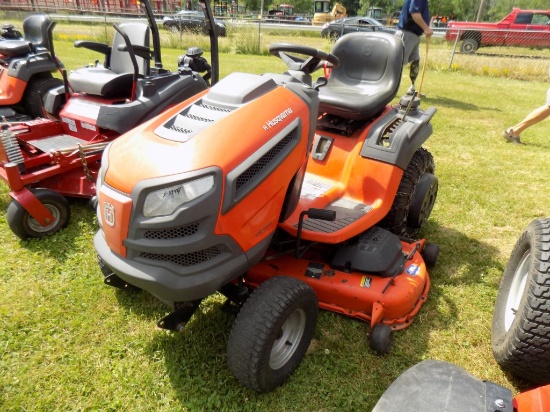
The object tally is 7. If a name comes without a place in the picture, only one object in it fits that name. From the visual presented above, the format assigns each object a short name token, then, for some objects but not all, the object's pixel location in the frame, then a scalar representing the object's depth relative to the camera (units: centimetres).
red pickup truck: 1681
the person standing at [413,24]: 612
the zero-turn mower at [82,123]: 300
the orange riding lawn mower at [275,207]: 157
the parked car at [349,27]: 1547
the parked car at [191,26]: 1534
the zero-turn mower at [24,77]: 503
